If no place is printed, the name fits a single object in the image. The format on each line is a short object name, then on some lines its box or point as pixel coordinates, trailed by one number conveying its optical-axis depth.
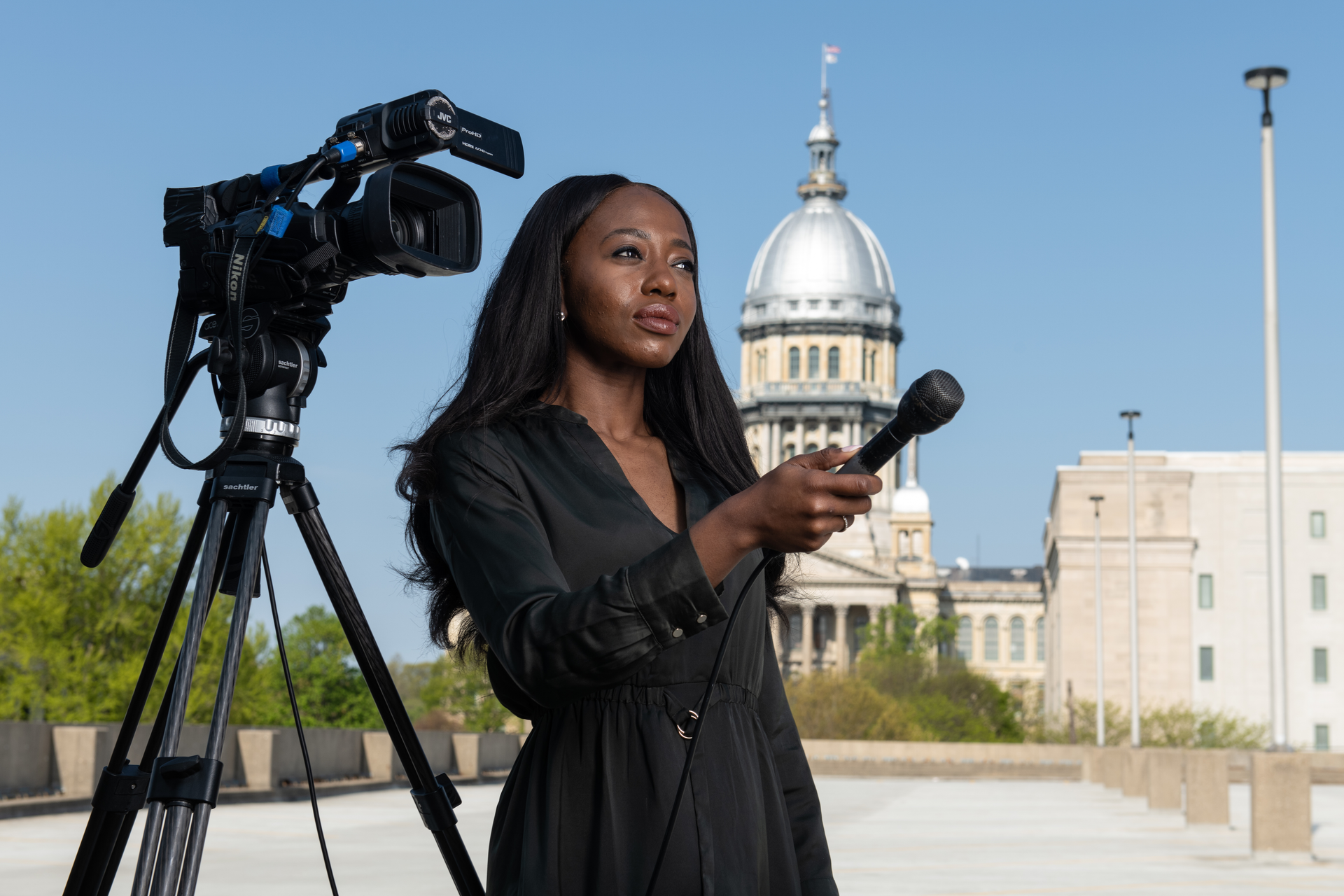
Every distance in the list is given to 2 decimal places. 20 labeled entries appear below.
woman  2.13
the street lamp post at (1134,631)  44.25
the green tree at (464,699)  74.31
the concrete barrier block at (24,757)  16.95
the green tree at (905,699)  67.69
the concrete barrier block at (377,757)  27.14
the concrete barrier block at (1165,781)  24.16
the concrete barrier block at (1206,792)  20.02
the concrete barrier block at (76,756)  17.95
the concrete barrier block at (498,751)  34.00
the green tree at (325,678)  72.25
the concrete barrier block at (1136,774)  28.78
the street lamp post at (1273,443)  17.22
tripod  2.71
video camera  3.00
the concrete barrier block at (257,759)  21.39
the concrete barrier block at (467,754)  31.59
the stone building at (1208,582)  74.44
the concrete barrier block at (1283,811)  15.12
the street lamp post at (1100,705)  51.53
